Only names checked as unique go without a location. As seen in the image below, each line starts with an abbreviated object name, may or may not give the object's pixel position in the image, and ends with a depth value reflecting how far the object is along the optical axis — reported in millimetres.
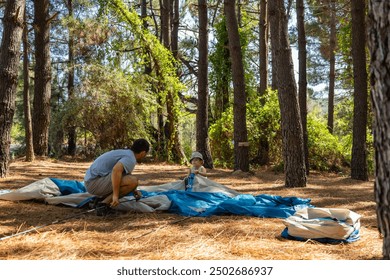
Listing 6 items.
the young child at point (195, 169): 5891
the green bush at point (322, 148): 12461
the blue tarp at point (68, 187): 5426
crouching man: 4492
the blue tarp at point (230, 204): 4734
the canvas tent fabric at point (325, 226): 3504
